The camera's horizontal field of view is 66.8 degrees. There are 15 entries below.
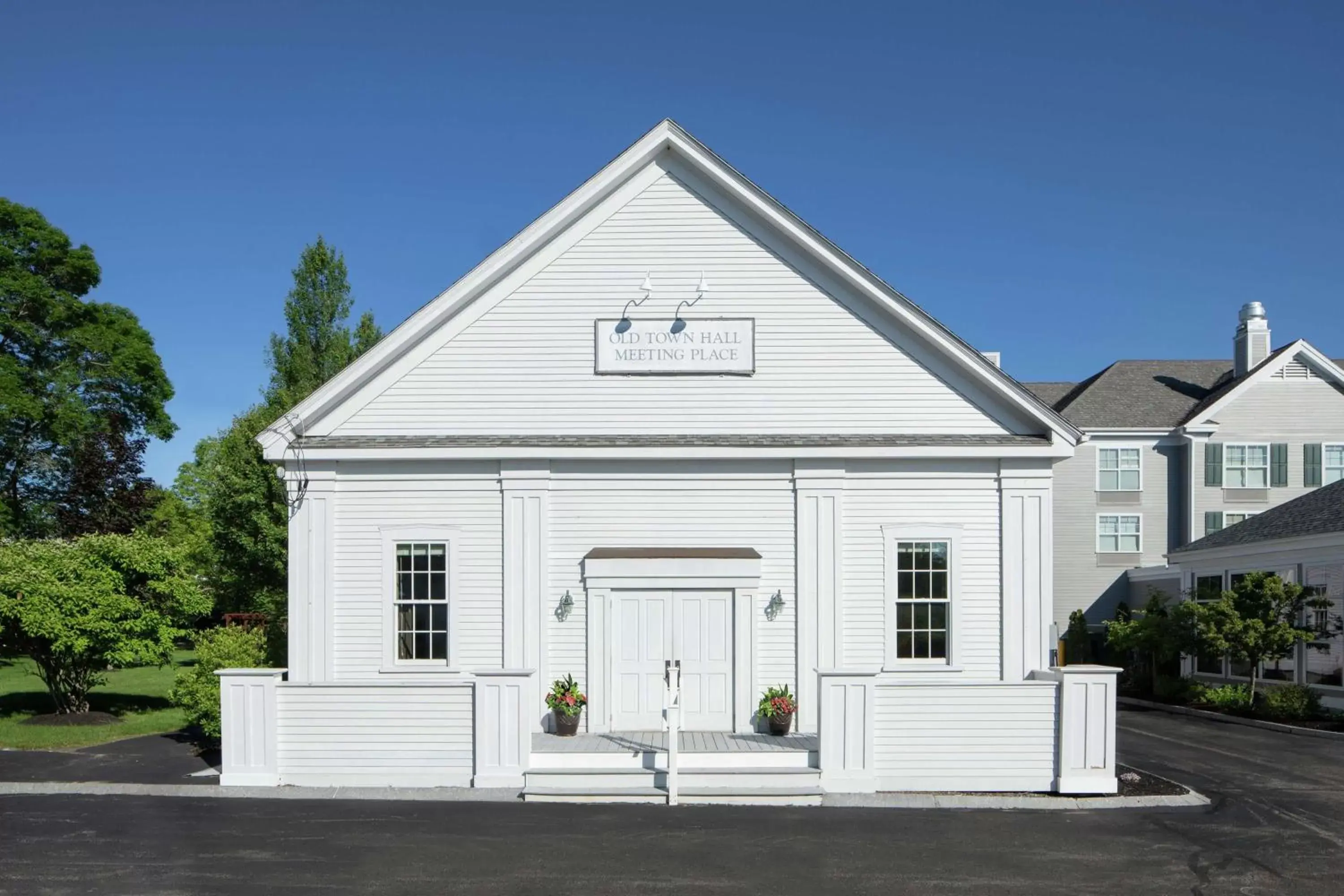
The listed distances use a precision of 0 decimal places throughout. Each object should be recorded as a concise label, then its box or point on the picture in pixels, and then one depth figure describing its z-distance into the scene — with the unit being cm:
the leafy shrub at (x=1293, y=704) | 2186
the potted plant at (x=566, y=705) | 1476
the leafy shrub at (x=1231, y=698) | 2377
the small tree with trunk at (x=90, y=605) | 1862
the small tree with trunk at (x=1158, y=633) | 2584
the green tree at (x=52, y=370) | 3681
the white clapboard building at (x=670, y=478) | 1541
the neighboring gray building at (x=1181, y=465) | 3544
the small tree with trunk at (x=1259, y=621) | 2267
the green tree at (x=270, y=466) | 2741
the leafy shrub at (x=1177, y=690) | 2597
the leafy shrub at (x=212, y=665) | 1670
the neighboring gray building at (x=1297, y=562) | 2264
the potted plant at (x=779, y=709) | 1484
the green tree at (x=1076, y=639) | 3484
